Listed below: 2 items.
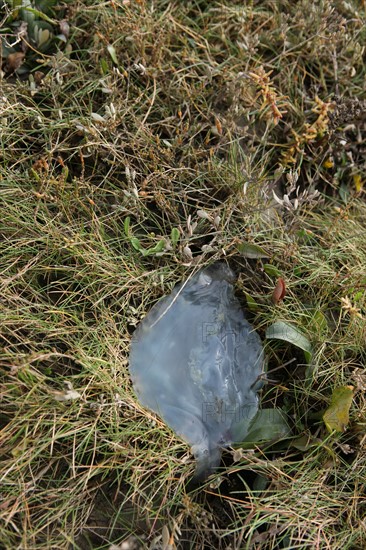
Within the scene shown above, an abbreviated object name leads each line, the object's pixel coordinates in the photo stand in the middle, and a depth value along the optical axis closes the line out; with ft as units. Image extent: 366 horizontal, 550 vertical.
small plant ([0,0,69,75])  2.25
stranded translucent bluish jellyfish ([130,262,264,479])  1.96
